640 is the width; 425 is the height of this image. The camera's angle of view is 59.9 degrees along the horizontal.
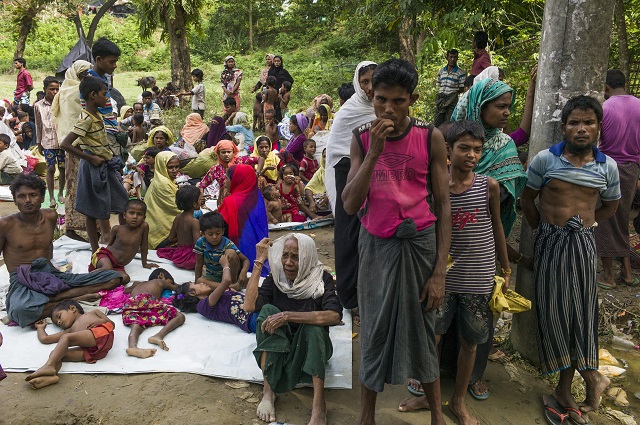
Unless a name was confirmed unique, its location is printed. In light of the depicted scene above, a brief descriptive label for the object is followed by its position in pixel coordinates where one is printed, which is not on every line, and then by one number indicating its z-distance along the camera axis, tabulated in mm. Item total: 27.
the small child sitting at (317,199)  7315
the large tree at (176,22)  13875
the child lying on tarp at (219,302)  4074
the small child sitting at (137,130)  9820
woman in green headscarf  3090
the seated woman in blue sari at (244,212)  5191
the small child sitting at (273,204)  6980
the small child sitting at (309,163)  8078
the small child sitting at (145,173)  7309
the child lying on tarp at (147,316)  3757
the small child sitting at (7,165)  8766
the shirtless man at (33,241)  4316
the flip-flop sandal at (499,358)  3637
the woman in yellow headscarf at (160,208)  5934
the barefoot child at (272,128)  9883
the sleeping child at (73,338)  3354
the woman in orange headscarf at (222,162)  6910
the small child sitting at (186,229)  5215
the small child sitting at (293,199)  7277
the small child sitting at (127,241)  4914
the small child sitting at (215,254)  4602
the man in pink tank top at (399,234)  2436
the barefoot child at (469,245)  2877
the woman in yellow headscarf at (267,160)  7781
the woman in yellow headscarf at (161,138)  7680
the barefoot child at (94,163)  4922
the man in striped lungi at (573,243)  3061
